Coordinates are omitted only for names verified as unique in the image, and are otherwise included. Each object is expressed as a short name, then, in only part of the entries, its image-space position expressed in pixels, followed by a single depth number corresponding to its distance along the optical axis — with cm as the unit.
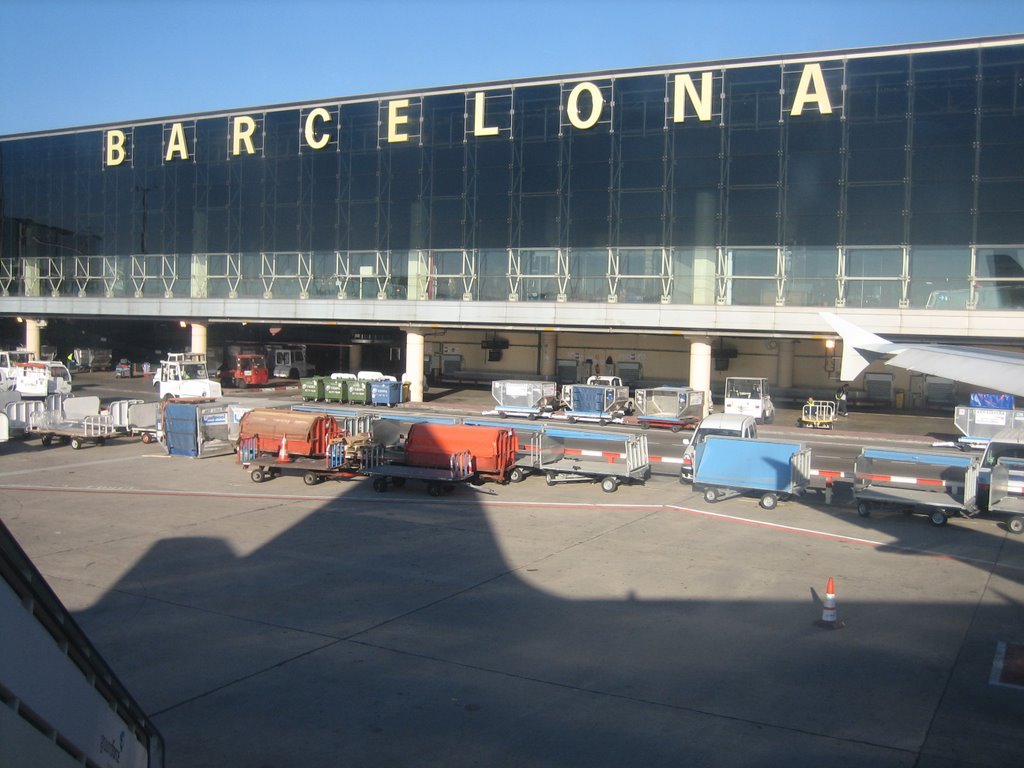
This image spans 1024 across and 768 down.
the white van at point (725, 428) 2503
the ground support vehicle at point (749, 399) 4231
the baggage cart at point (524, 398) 4419
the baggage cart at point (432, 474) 2217
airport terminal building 3972
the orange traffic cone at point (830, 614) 1231
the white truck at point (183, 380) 4422
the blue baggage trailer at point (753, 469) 2138
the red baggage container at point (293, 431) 2416
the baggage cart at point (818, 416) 4219
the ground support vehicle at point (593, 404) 4253
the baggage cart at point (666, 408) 4050
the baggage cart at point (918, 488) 1956
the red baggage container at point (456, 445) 2295
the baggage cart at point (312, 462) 2353
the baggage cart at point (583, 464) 2383
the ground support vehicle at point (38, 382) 4362
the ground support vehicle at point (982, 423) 3628
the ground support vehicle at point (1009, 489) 1914
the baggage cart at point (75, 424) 3056
